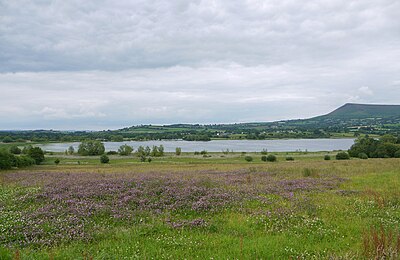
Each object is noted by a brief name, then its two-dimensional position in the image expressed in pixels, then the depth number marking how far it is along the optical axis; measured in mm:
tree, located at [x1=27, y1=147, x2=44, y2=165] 82812
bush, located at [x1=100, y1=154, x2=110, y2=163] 89919
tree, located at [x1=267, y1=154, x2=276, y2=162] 83375
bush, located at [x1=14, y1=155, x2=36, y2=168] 63831
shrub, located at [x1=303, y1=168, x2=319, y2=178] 24577
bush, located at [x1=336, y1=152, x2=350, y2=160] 84562
